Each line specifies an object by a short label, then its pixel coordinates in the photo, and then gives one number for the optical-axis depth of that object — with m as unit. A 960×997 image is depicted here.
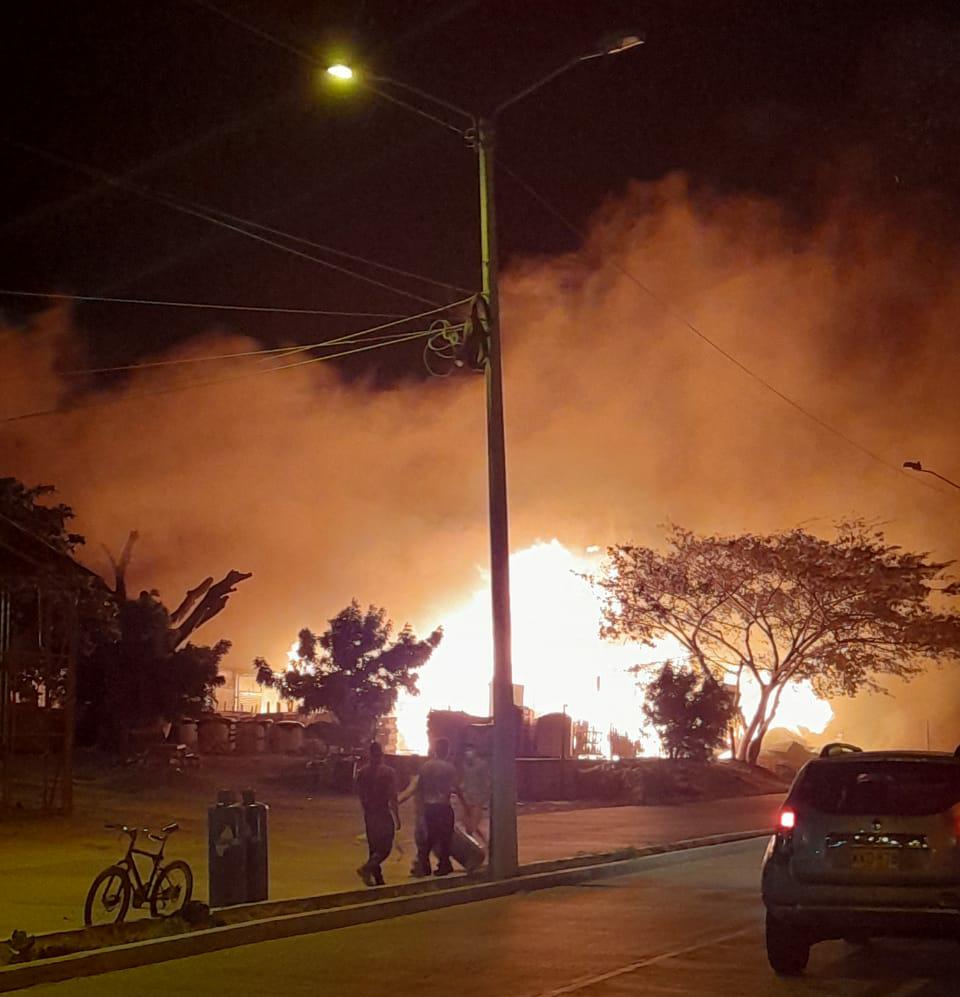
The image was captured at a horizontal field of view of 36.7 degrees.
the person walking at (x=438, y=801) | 16.36
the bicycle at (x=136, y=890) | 12.28
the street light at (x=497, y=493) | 16.91
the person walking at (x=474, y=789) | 18.52
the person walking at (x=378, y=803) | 15.85
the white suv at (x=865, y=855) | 10.03
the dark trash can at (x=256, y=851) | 13.66
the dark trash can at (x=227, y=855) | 13.52
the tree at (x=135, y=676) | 41.56
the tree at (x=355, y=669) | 50.09
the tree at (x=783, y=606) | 45.88
